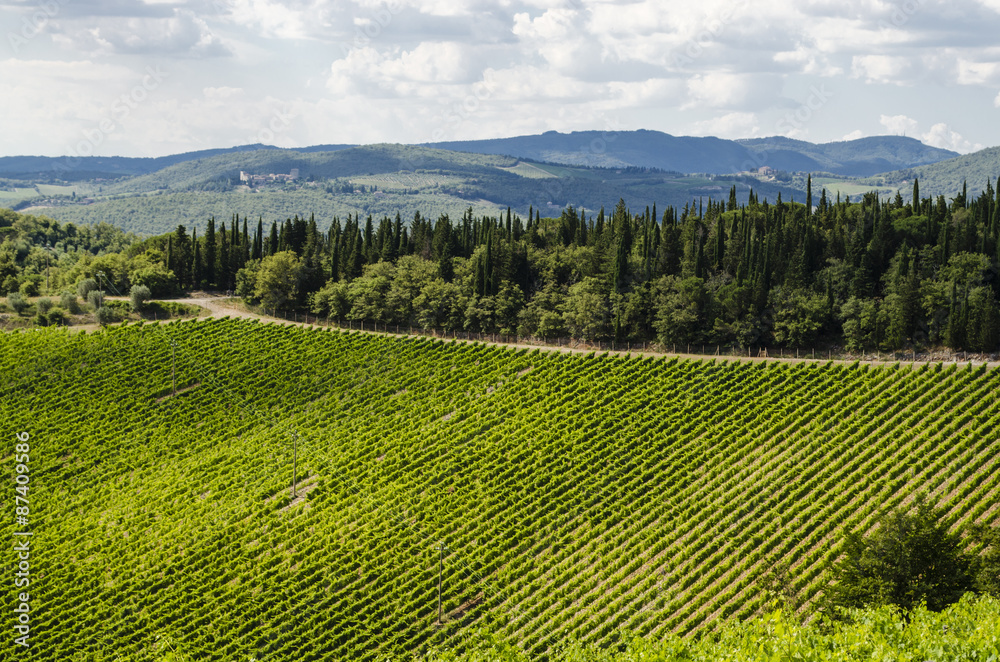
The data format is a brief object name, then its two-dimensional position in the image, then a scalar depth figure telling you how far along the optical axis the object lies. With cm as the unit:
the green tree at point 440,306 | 8325
